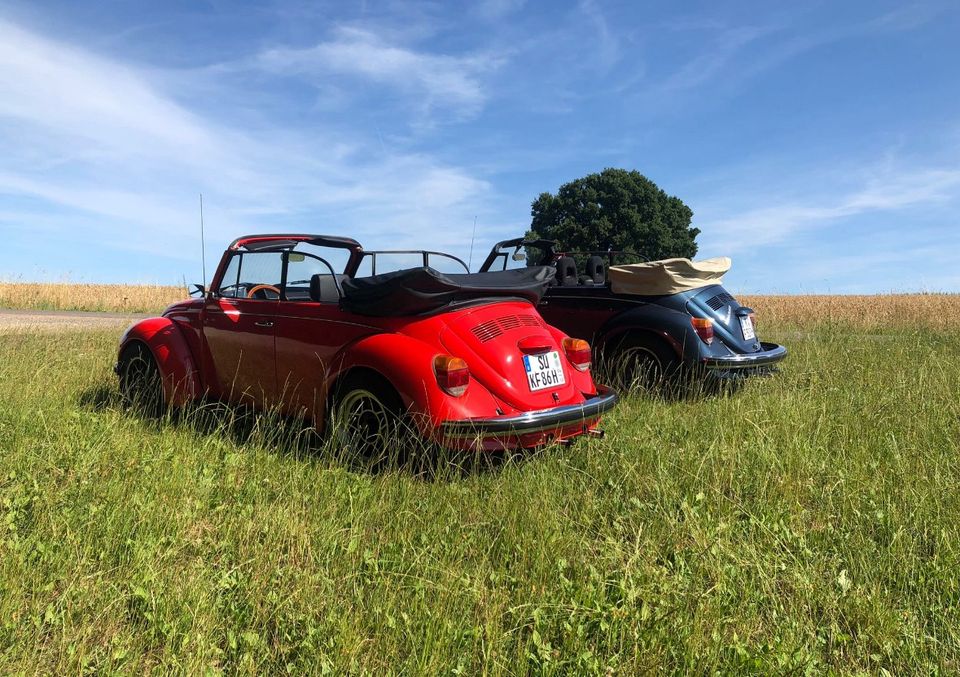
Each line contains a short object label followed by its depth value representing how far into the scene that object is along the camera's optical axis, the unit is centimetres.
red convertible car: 342
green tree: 4028
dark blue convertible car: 580
